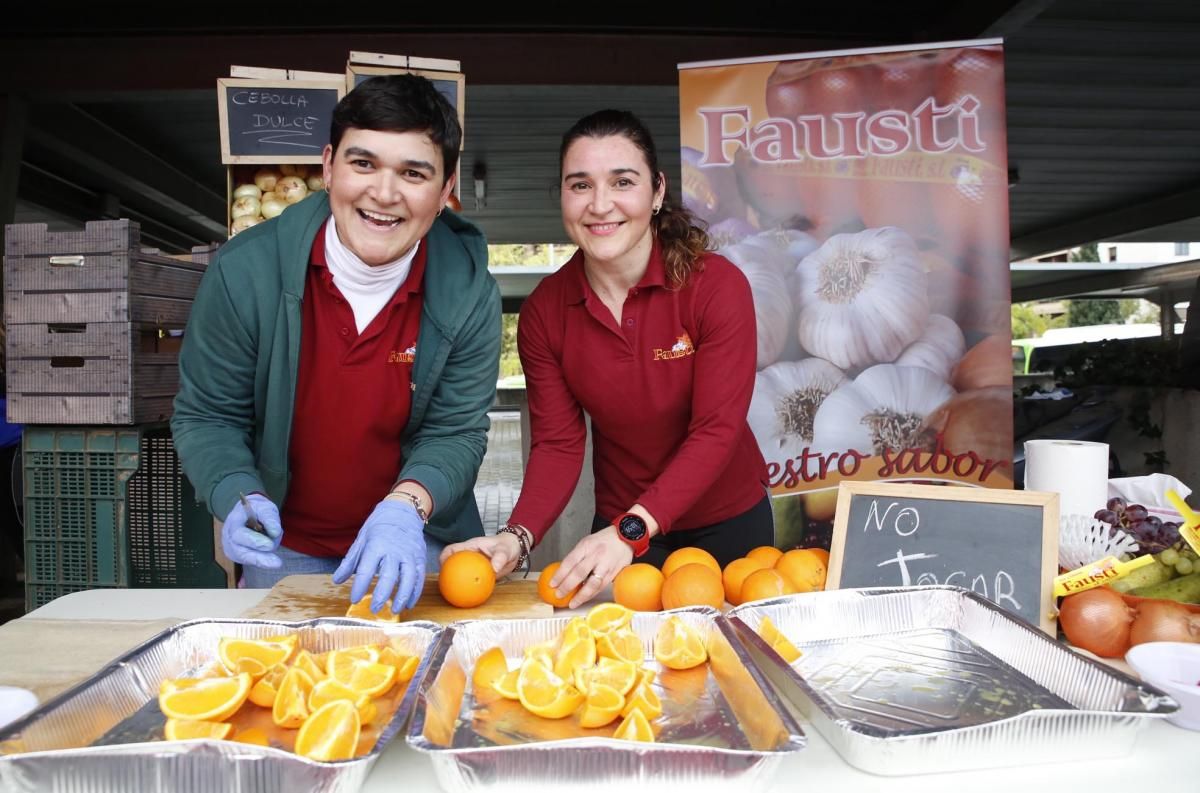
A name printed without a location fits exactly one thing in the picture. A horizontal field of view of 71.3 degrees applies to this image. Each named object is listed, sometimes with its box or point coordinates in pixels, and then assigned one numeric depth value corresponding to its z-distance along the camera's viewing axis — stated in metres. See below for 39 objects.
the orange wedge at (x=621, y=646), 1.36
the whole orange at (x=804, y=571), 1.76
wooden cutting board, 1.76
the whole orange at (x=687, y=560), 1.80
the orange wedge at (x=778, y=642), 1.46
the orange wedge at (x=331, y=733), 1.06
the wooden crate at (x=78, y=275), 3.34
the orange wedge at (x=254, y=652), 1.30
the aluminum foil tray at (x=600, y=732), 1.03
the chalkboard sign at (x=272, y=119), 3.13
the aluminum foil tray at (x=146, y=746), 1.00
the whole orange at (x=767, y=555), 1.91
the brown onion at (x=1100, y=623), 1.50
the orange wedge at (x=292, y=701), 1.19
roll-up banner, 3.74
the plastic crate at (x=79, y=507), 3.34
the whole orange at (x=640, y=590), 1.75
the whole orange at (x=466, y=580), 1.77
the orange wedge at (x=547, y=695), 1.23
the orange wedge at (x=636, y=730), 1.09
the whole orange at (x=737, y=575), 1.81
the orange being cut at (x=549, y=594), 1.83
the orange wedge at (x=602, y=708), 1.19
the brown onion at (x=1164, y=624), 1.43
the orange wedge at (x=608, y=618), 1.44
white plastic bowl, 1.22
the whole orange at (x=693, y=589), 1.65
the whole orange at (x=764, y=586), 1.68
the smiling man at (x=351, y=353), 1.97
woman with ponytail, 2.19
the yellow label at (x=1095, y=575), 1.52
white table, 1.08
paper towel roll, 1.81
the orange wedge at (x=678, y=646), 1.42
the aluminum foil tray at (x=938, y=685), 1.11
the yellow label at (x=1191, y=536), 1.50
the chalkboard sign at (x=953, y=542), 1.66
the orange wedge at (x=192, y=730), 1.11
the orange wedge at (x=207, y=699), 1.17
